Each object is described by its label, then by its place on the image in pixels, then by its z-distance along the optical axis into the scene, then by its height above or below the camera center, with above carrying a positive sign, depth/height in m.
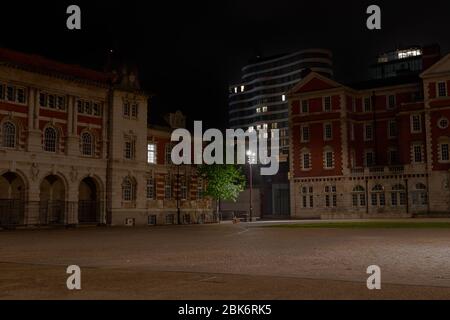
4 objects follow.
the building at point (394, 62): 119.38 +32.78
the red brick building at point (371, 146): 62.78 +7.56
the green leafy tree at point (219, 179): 60.75 +3.08
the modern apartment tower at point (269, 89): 136.12 +32.90
